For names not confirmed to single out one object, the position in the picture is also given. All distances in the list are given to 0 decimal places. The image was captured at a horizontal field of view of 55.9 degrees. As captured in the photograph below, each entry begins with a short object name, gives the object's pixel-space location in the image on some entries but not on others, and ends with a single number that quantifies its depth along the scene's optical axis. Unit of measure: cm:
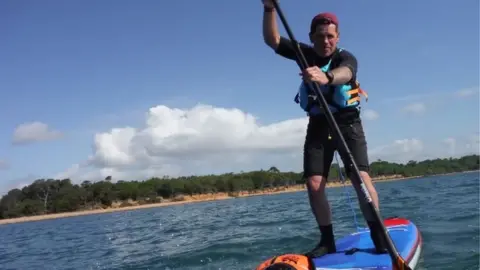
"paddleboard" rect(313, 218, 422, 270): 500
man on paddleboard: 487
